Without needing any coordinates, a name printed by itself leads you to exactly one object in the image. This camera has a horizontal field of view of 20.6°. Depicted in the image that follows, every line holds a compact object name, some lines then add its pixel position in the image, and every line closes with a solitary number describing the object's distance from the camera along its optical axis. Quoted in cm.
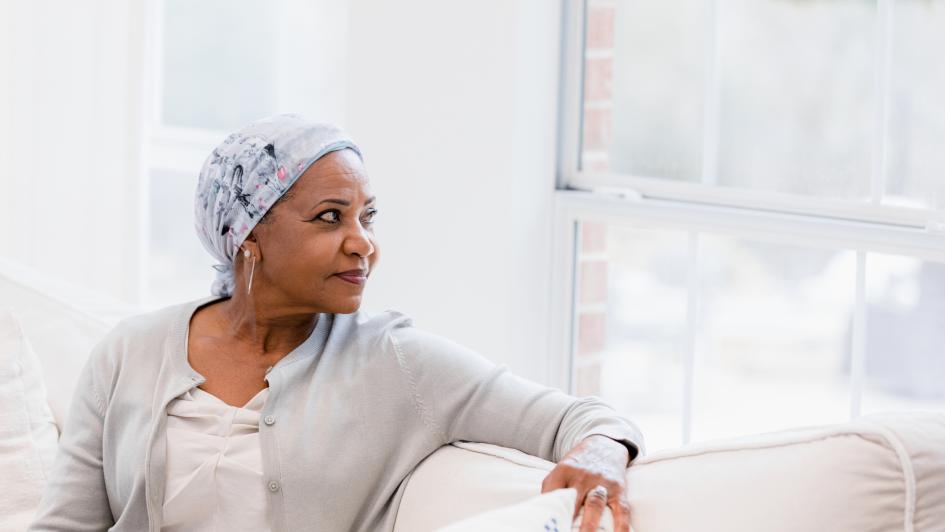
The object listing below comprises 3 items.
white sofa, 261
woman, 295
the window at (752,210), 320
